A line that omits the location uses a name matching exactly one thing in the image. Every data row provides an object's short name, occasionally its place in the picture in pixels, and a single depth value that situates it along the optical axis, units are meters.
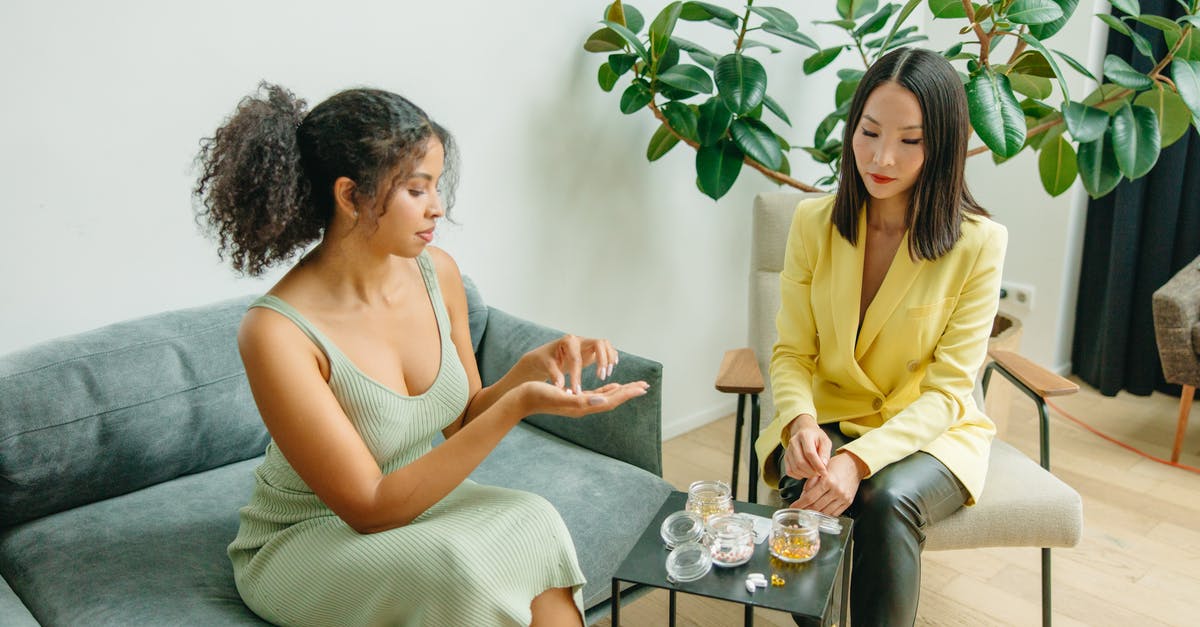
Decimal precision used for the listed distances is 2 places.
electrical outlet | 3.58
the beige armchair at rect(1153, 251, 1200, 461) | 2.74
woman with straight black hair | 1.59
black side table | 1.24
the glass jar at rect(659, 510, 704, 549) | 1.37
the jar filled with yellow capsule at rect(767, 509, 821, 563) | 1.33
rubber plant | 2.19
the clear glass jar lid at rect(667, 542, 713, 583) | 1.29
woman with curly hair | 1.27
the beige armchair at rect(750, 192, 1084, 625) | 1.68
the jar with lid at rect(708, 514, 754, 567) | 1.32
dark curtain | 3.25
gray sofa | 1.45
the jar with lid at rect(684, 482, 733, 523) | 1.42
